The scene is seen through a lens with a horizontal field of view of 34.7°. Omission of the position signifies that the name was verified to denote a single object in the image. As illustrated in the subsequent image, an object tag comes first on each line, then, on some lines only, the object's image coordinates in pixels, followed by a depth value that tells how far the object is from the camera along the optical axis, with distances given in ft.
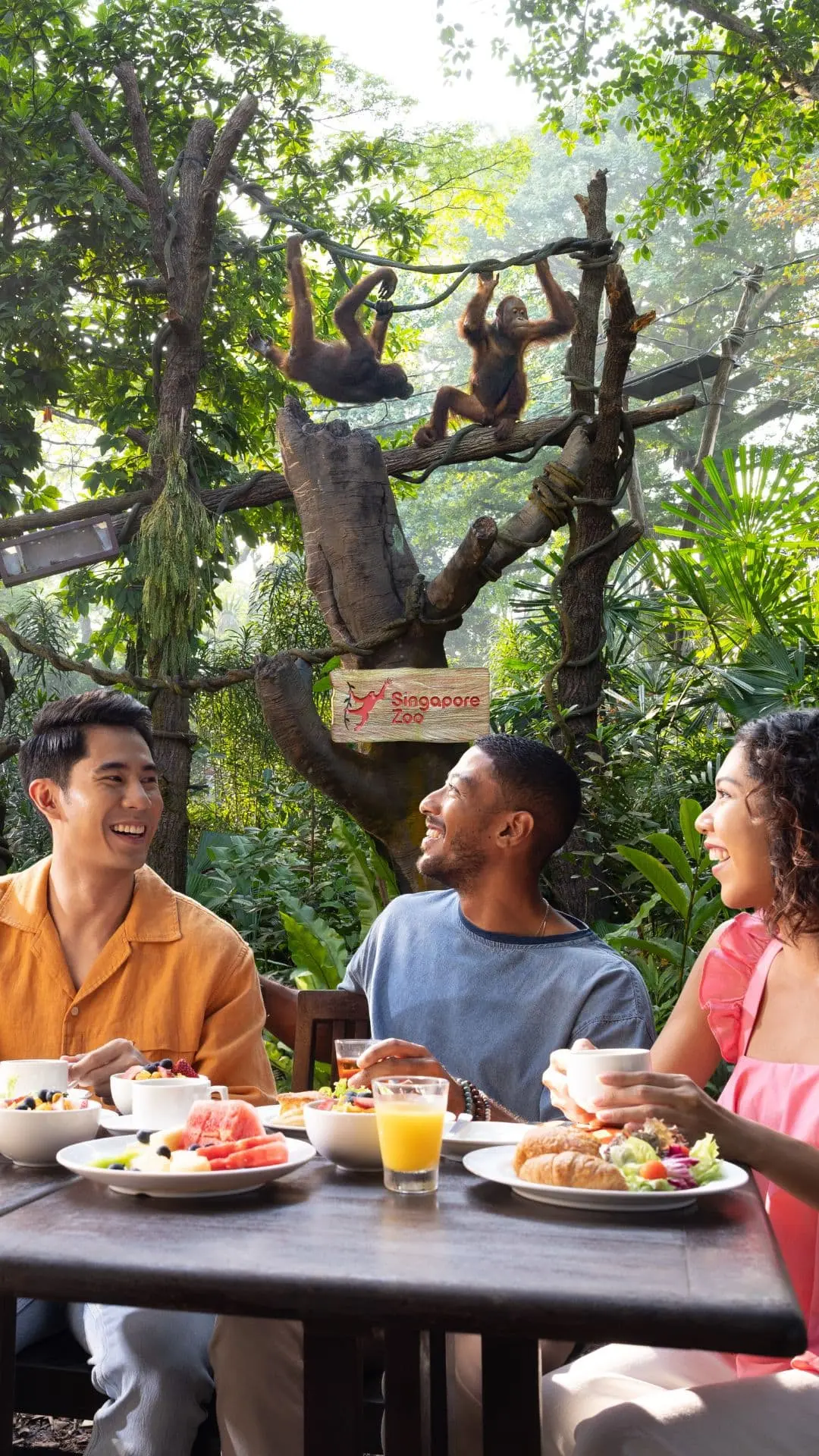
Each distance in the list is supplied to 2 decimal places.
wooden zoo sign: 12.84
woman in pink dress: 4.89
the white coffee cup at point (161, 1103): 5.29
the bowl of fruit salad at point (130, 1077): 5.82
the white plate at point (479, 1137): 5.50
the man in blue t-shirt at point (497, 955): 7.73
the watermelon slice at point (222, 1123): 4.94
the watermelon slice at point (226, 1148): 4.77
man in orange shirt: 7.51
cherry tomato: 4.60
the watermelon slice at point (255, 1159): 4.70
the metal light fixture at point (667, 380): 29.68
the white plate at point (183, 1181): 4.55
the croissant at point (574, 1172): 4.56
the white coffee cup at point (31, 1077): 5.59
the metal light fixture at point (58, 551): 16.58
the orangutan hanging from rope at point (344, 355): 16.75
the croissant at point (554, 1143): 4.77
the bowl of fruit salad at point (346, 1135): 5.06
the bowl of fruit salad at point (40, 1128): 5.15
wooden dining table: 3.51
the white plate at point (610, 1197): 4.50
